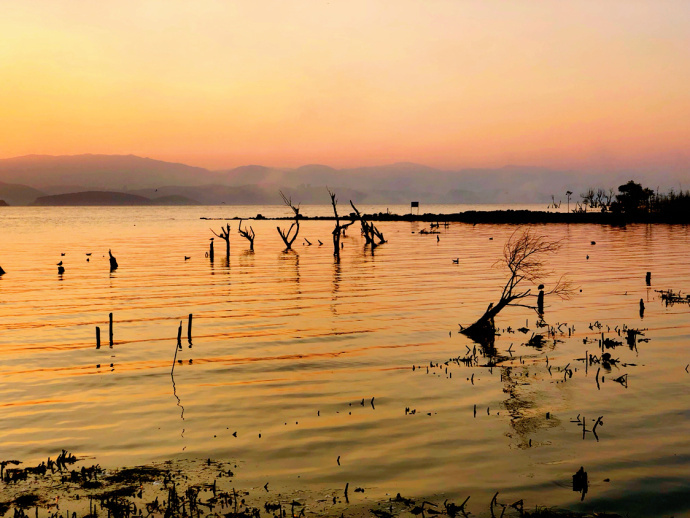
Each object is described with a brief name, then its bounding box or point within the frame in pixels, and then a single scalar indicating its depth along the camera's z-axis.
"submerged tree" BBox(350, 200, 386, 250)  68.43
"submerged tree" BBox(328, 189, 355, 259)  60.12
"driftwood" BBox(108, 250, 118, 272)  50.12
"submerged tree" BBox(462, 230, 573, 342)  23.12
